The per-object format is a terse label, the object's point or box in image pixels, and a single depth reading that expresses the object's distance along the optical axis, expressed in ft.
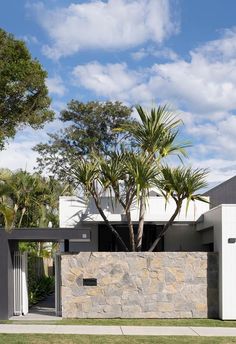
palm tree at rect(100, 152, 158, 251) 55.11
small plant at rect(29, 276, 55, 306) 67.46
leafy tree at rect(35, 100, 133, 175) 119.55
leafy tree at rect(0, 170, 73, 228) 92.03
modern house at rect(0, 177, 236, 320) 53.31
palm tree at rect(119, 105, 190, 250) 57.11
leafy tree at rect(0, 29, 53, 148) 62.69
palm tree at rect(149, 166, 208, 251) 54.95
